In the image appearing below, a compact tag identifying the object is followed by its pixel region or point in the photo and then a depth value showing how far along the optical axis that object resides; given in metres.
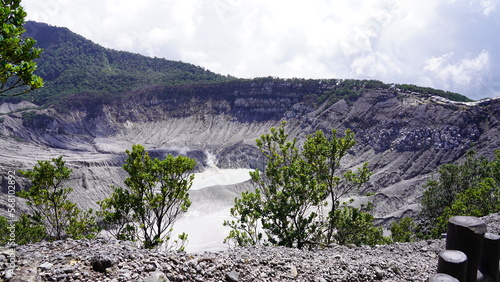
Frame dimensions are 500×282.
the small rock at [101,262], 5.72
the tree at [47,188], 15.60
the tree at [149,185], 13.39
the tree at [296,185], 12.98
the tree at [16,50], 5.37
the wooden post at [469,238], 5.32
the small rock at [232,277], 6.53
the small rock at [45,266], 5.45
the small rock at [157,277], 5.44
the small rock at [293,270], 7.66
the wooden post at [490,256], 5.82
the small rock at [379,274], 8.20
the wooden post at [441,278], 4.51
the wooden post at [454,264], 4.98
